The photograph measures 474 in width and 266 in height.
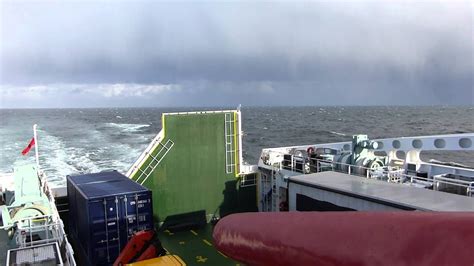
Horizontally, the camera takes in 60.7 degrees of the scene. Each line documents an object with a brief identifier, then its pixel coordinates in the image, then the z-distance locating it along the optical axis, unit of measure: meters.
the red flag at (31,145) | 18.33
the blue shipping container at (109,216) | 13.38
